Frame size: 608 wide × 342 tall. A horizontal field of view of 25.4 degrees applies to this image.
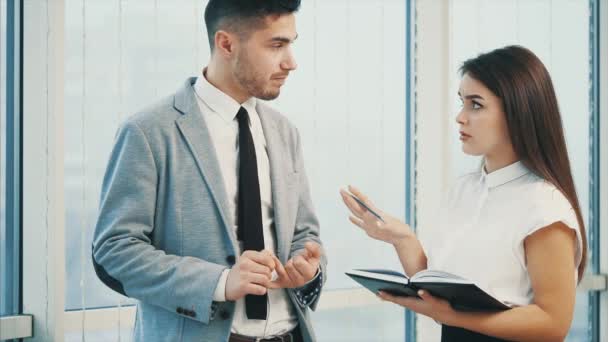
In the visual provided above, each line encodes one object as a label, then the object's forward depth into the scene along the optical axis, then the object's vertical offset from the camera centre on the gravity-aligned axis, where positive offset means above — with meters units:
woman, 2.92 -0.09
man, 2.82 -0.06
